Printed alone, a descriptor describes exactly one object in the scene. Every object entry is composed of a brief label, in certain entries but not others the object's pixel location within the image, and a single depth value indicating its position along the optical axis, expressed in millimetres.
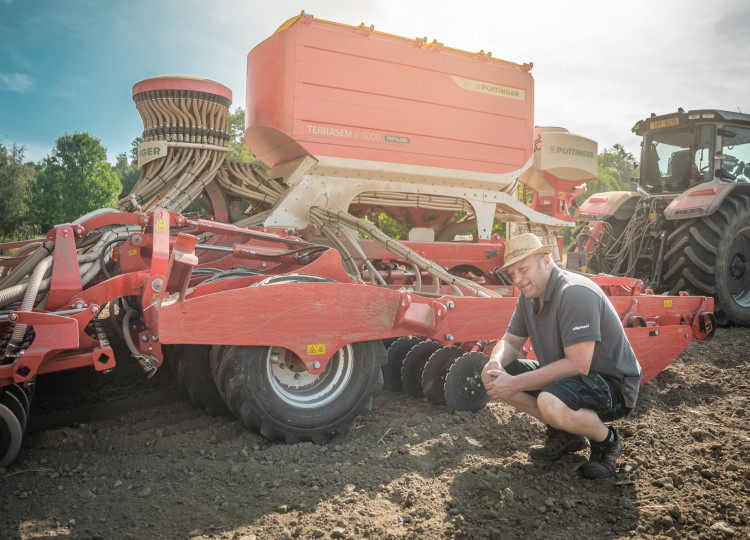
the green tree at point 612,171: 41844
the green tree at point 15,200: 30688
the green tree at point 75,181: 32062
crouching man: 2760
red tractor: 6660
